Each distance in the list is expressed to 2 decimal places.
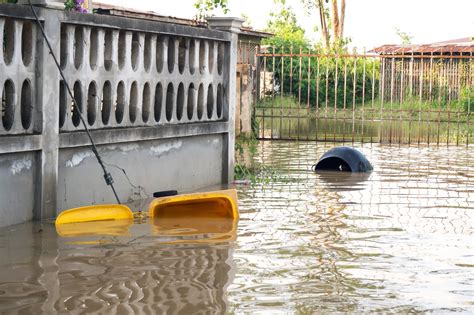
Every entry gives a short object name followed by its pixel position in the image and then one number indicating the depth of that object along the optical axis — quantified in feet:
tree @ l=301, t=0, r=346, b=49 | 160.45
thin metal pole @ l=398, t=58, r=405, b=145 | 73.23
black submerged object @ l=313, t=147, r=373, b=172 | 50.49
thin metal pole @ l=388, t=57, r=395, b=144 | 112.59
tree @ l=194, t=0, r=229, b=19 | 64.80
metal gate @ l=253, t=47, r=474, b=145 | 94.58
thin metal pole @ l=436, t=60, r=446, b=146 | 114.62
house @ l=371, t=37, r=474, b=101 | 114.62
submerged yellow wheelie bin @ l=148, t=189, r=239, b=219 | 32.14
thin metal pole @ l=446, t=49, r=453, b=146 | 115.34
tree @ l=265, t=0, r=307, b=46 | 191.09
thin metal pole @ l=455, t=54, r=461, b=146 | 113.64
